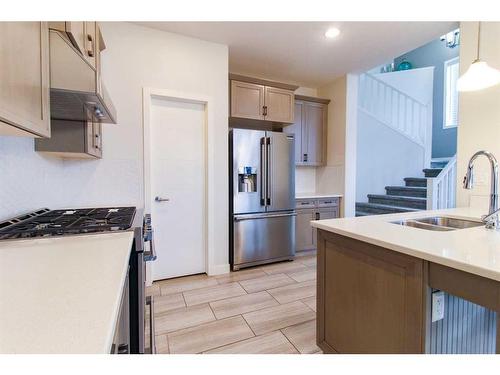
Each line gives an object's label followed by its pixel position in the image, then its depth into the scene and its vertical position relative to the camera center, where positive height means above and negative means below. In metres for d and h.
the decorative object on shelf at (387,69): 6.16 +2.87
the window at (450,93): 5.84 +2.06
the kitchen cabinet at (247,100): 3.24 +1.06
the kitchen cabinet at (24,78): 0.73 +0.34
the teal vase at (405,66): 6.67 +3.05
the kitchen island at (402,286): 0.93 -0.48
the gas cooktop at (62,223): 1.19 -0.25
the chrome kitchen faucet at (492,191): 1.37 -0.06
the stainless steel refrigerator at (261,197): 3.08 -0.21
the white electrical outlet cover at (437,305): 1.04 -0.52
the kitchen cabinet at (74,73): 1.12 +0.50
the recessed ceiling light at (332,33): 2.62 +1.58
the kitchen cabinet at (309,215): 3.68 -0.52
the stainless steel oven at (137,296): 1.23 -0.57
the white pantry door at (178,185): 2.75 -0.06
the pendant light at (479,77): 1.64 +0.70
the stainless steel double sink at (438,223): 1.66 -0.29
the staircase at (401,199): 4.18 -0.31
